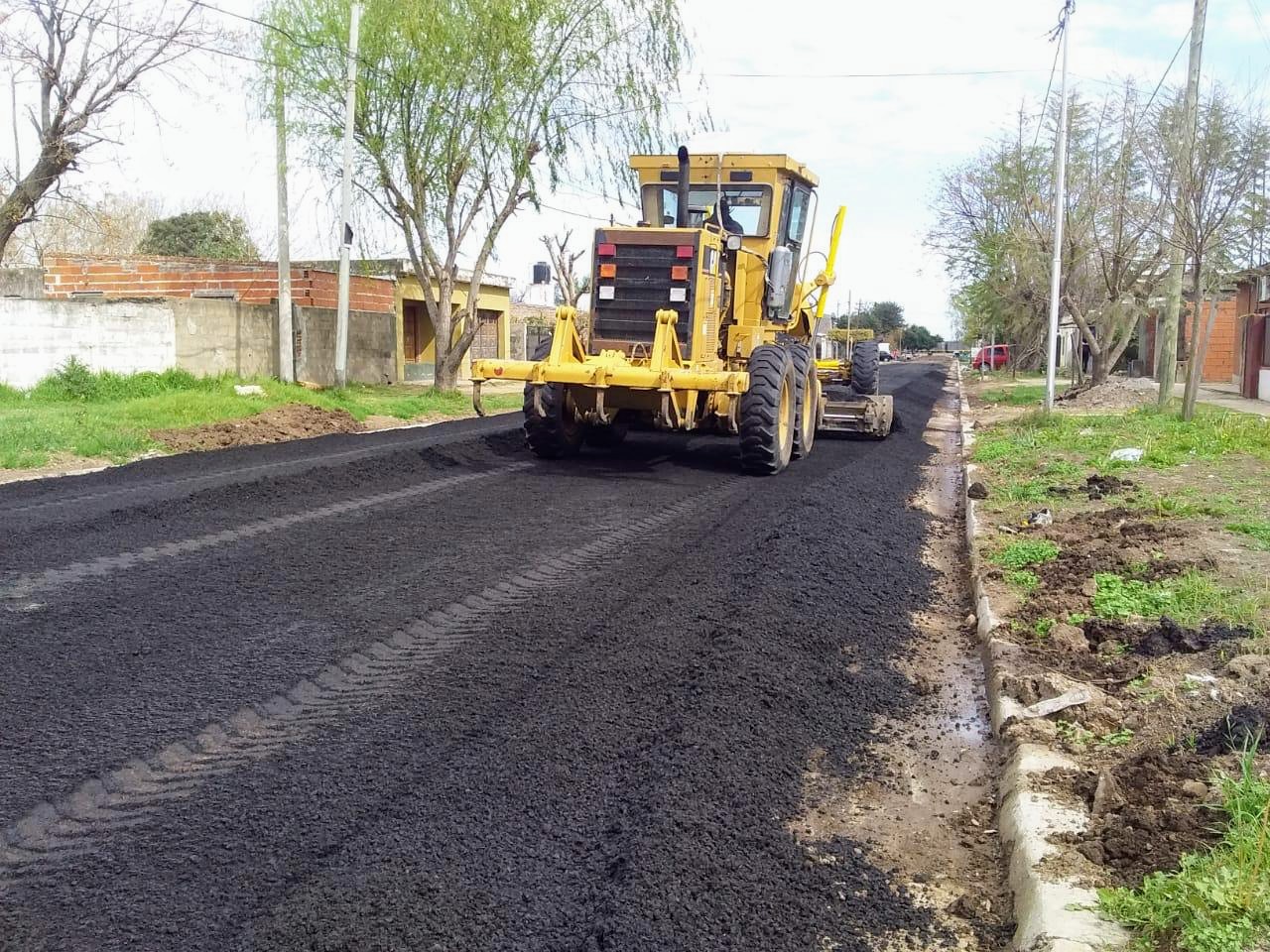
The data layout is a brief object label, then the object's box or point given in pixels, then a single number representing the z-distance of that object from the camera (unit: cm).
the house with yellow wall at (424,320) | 2878
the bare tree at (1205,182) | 1498
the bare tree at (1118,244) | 2023
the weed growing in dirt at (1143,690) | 468
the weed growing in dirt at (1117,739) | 429
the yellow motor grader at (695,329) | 1055
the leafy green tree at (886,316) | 10256
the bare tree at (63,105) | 1916
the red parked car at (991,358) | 5269
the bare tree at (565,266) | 3916
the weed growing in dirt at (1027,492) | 1024
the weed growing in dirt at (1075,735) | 434
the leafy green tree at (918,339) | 11056
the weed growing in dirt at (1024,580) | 694
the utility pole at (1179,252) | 1520
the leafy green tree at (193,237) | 4091
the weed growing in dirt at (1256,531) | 744
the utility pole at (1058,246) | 1922
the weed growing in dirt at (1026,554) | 754
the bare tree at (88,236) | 4225
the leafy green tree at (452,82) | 2095
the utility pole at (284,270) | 2008
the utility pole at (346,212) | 2009
